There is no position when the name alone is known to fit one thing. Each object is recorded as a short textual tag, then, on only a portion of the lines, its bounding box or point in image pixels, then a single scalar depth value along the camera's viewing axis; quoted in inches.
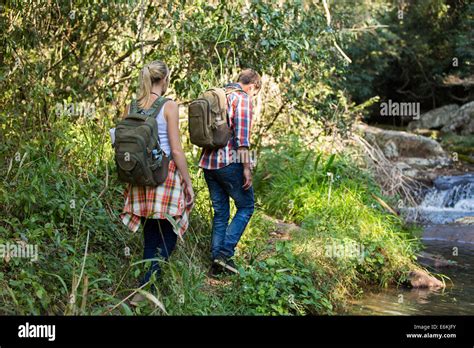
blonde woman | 201.9
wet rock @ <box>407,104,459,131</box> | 903.7
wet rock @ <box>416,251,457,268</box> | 357.1
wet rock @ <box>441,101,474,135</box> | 845.8
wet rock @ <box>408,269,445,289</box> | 310.8
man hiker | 242.5
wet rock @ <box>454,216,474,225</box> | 495.0
